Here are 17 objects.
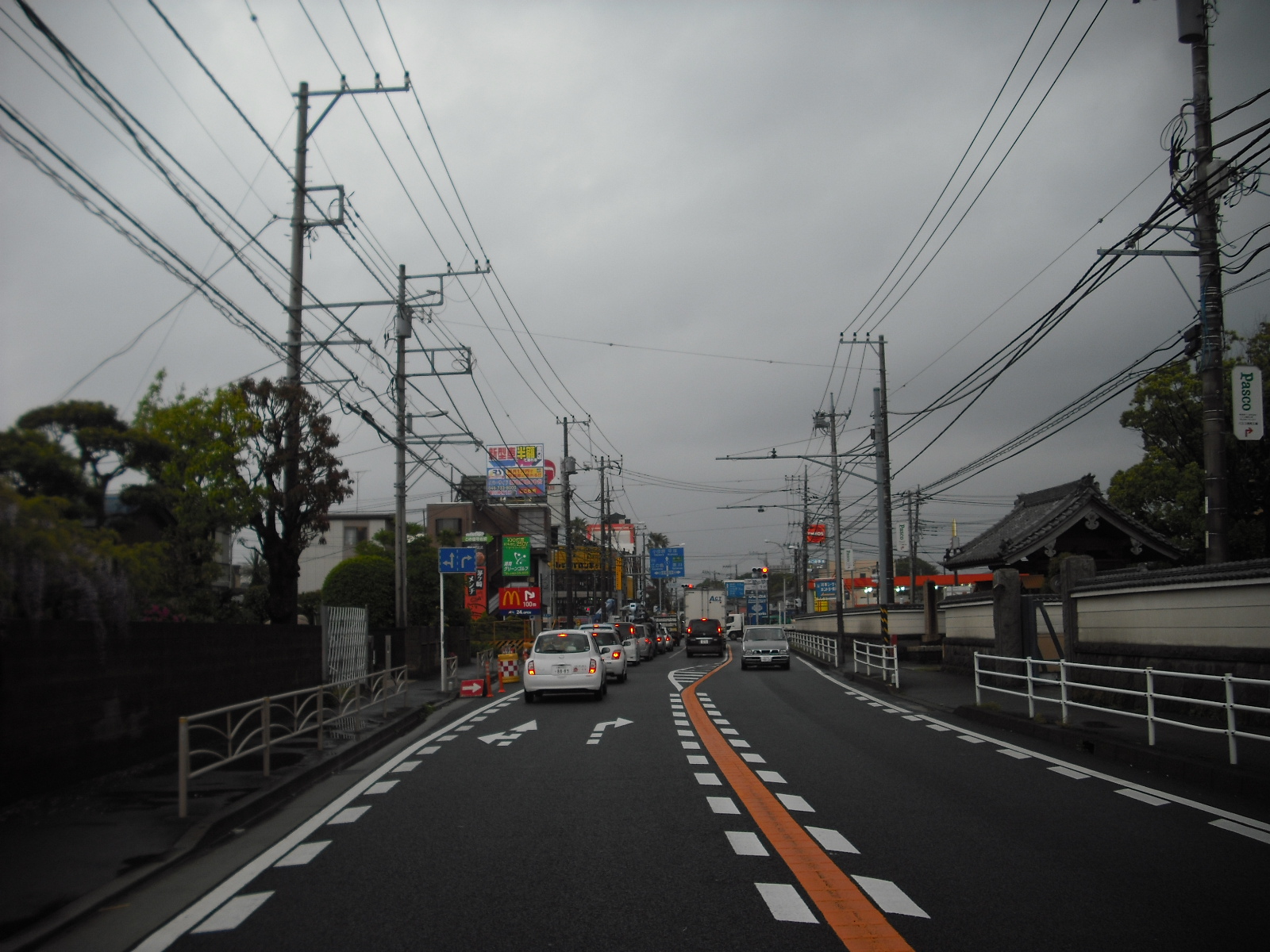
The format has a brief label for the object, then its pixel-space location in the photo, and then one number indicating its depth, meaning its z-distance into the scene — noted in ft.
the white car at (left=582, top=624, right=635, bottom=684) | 95.25
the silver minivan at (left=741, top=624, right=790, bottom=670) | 120.26
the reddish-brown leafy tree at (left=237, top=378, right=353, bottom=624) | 64.80
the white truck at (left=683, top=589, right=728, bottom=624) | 242.17
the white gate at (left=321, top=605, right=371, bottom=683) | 72.13
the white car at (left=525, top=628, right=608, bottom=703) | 70.79
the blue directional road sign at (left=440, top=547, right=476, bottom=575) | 84.64
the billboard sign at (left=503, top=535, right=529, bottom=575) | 163.02
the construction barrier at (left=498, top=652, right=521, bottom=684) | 94.32
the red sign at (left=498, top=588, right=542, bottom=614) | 123.65
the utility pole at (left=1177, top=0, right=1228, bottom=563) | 51.13
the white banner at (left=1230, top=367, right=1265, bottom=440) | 52.29
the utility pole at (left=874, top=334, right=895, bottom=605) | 114.29
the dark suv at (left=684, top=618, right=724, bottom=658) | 179.52
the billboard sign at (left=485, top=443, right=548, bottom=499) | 232.12
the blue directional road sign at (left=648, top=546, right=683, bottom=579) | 265.95
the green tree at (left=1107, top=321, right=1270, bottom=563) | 96.53
